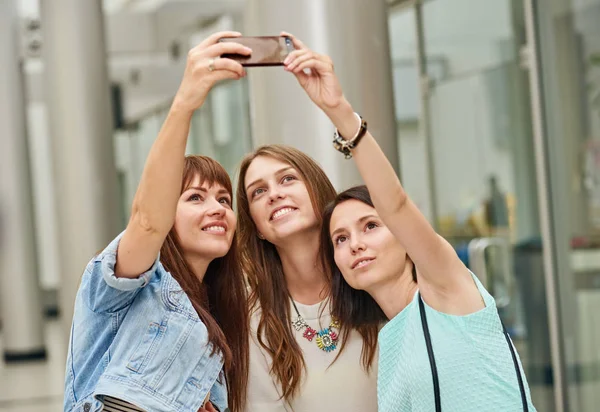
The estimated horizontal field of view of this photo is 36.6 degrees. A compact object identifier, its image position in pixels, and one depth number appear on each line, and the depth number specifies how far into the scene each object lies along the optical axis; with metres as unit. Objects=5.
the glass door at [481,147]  6.20
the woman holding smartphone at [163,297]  2.19
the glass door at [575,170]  5.52
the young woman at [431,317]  2.25
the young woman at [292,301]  2.89
